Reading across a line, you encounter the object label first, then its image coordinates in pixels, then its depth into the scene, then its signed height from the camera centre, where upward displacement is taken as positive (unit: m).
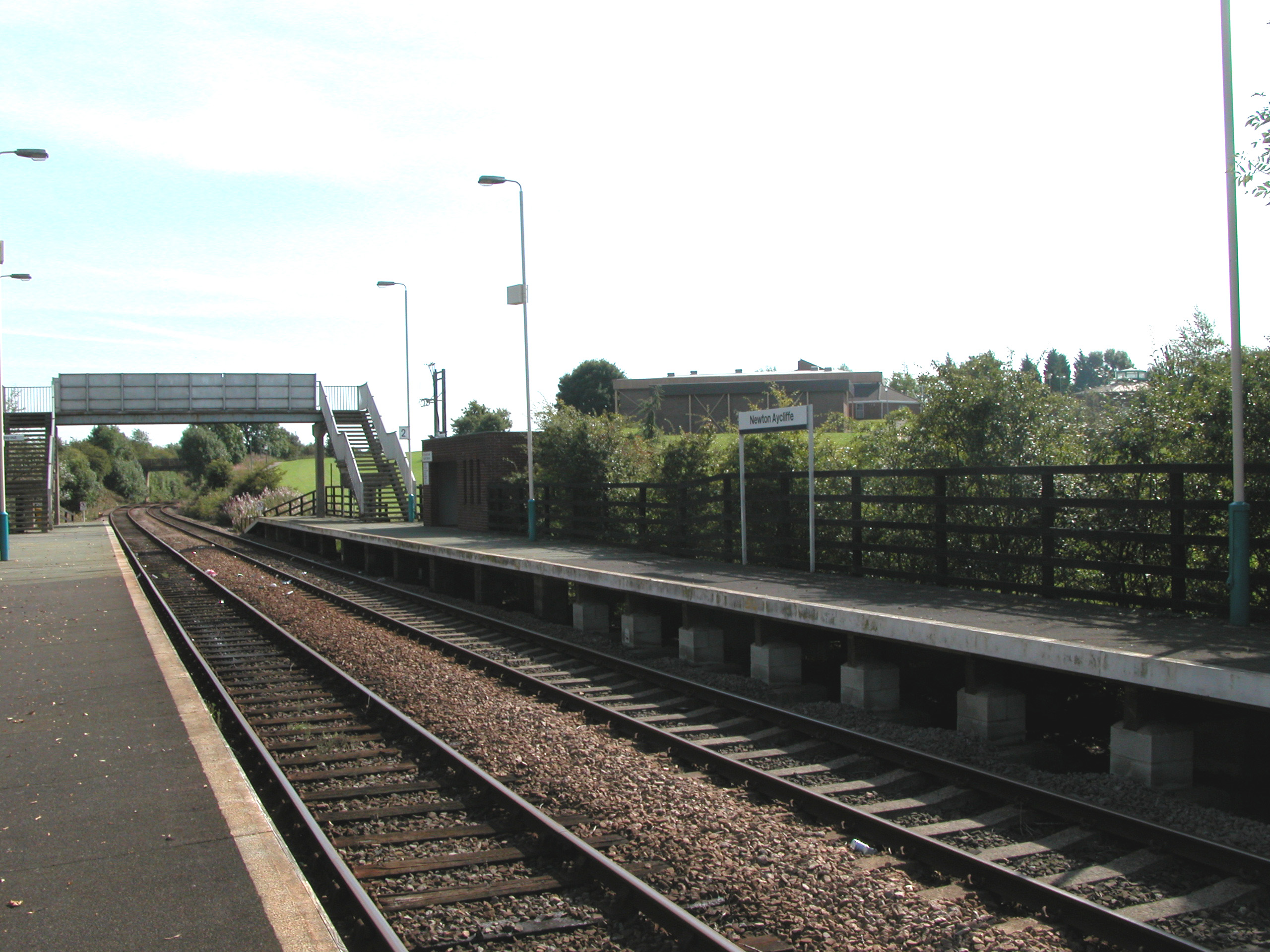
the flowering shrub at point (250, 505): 47.97 -1.50
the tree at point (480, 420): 69.69 +3.64
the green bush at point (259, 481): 59.28 -0.33
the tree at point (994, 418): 12.72 +0.55
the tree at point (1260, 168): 8.32 +2.40
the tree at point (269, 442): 155.25 +5.30
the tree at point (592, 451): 21.98 +0.39
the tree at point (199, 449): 124.44 +3.46
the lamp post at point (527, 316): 20.23 +3.34
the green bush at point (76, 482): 72.62 -0.20
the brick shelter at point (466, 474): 24.28 -0.08
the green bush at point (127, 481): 105.50 -0.32
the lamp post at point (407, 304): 33.00 +5.88
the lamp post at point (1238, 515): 7.50 -0.45
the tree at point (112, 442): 120.50 +4.51
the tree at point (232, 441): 131.94 +4.79
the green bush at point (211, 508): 58.34 -1.98
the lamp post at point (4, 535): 25.19 -1.37
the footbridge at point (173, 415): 40.03 +2.59
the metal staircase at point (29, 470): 39.59 +0.40
